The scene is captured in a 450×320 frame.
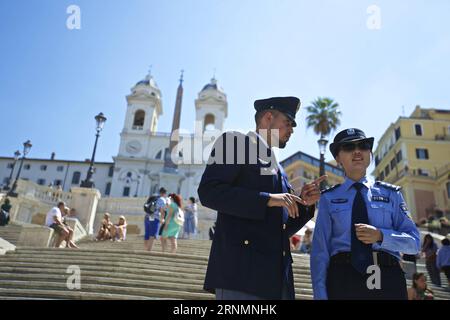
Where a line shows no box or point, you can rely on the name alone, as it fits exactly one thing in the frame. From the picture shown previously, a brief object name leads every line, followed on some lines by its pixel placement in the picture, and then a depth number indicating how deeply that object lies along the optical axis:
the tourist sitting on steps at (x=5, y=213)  18.77
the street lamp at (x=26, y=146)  27.36
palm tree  34.75
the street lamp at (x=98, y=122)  19.94
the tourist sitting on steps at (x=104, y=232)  16.86
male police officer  2.66
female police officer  2.92
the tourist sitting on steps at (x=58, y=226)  12.27
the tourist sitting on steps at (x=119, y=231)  16.89
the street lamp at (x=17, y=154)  30.98
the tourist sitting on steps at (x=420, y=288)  8.46
